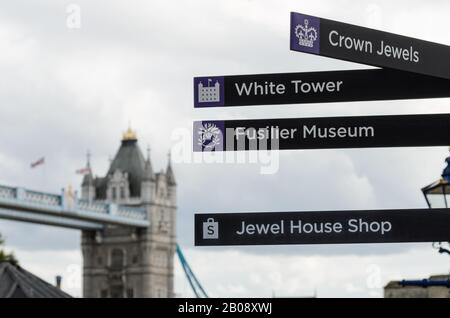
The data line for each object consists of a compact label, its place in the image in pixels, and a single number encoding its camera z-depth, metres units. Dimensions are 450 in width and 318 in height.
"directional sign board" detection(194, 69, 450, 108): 9.04
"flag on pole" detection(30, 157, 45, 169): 159.07
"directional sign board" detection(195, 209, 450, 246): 8.67
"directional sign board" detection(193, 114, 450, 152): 8.93
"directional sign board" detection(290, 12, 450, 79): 8.35
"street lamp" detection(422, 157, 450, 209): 9.88
